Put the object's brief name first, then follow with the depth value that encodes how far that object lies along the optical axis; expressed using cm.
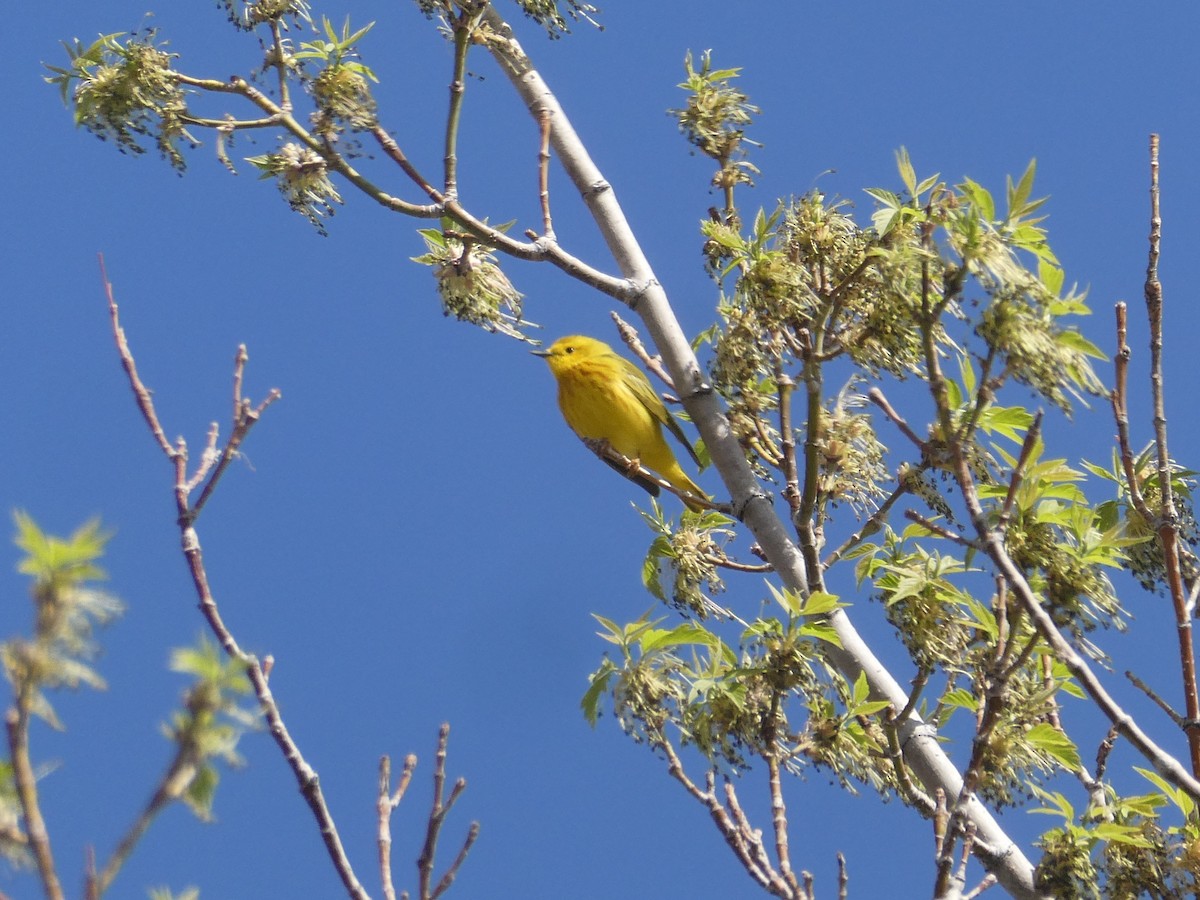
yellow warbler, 1324
